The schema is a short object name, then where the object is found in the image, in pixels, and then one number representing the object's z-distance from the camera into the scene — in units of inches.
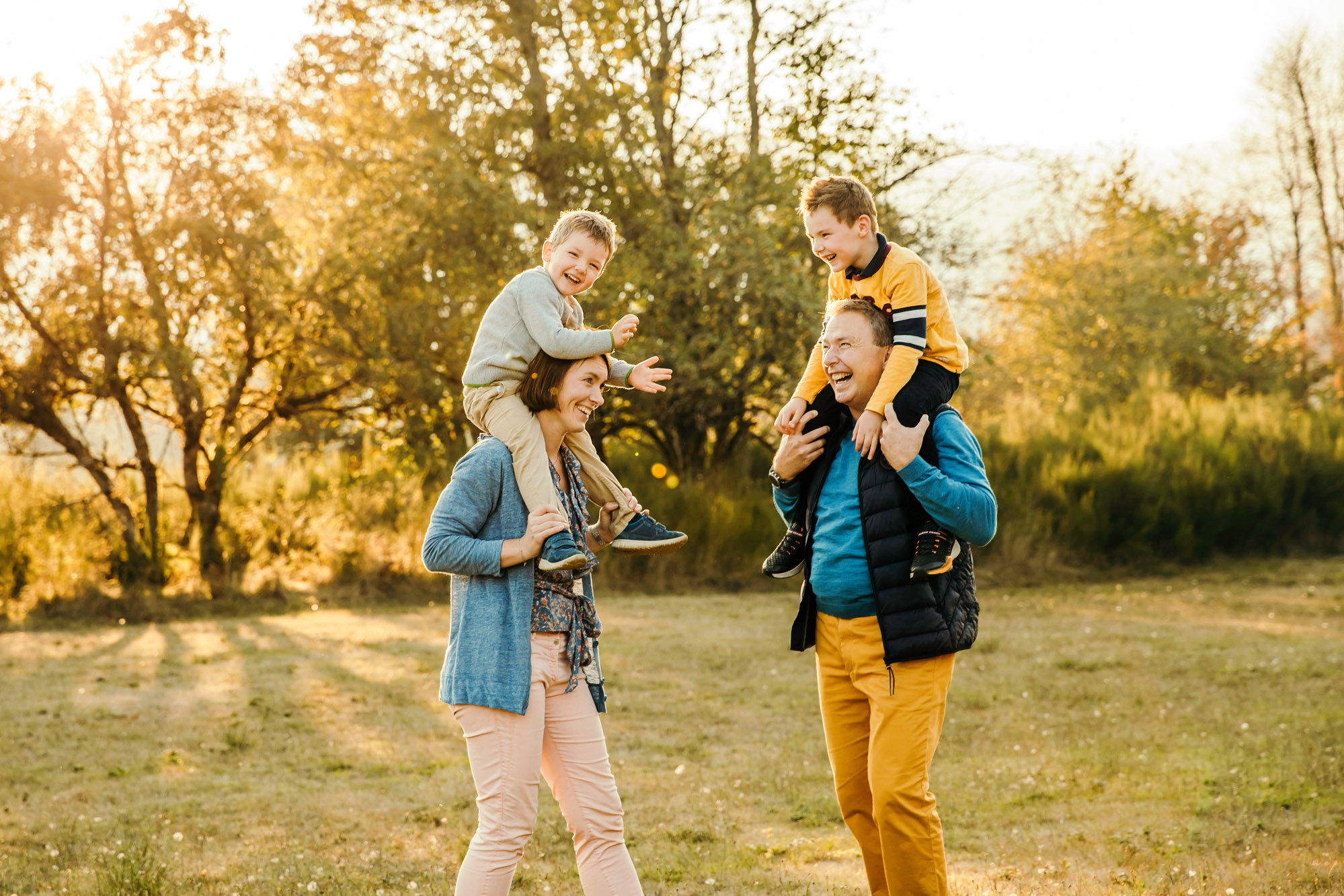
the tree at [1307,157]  1191.6
